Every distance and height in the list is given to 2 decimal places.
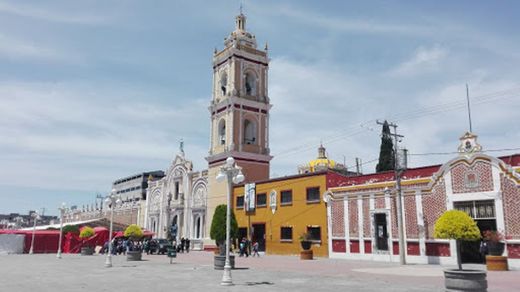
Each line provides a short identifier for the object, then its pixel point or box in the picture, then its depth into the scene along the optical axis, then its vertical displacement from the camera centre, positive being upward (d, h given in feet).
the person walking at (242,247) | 113.80 -5.40
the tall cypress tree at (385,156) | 155.02 +25.17
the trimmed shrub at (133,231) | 106.12 -1.16
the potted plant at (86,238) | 120.88 -3.91
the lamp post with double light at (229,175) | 52.21 +6.54
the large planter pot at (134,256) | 94.79 -6.41
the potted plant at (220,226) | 126.61 +0.17
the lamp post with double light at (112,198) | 92.17 +6.14
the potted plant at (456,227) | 49.70 +0.05
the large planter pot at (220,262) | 68.13 -5.50
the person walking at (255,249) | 114.10 -5.79
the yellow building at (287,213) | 108.58 +3.96
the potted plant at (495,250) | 66.49 -3.67
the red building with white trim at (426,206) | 74.28 +4.23
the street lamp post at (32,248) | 134.27 -6.81
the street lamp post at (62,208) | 124.97 +4.98
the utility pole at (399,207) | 82.12 +3.98
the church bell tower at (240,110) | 150.82 +41.85
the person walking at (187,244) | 141.47 -5.67
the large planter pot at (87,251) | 120.57 -6.84
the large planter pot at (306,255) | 98.78 -6.30
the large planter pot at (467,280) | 36.19 -4.40
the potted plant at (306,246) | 98.89 -4.47
